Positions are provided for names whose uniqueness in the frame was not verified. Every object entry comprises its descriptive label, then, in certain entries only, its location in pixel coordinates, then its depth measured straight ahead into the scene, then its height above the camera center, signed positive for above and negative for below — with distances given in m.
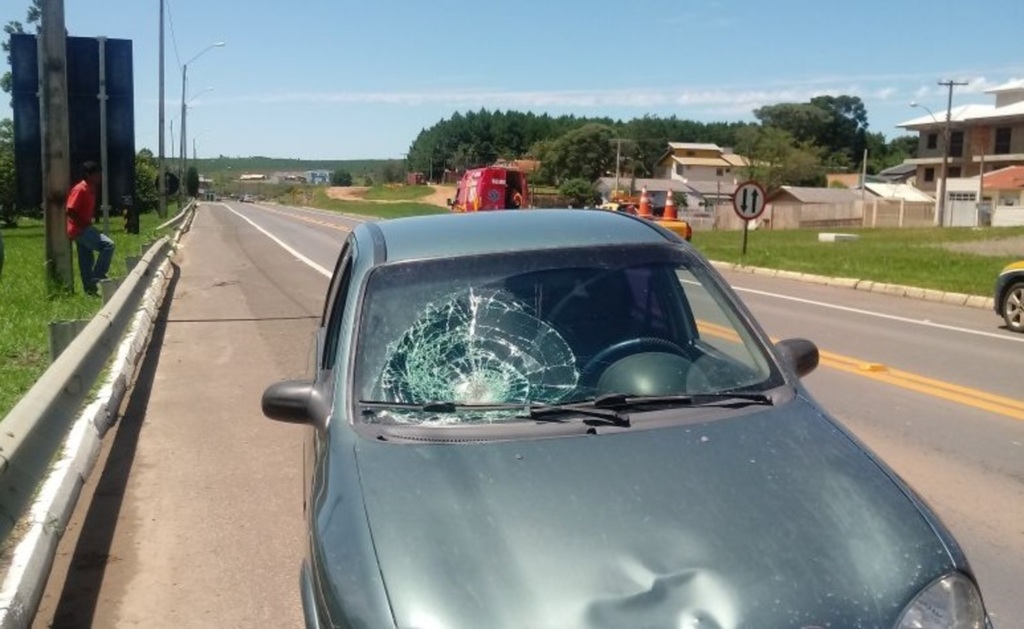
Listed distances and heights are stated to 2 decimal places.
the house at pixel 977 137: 80.25 +4.65
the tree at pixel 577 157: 113.75 +2.80
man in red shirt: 14.95 -0.91
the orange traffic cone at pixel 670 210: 26.97 -0.59
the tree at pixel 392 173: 180.88 +0.63
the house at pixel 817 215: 65.06 -1.40
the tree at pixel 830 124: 142.50 +9.18
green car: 2.54 -0.79
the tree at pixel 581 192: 62.41 -0.56
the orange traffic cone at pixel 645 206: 27.13 -0.52
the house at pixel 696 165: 138.75 +2.96
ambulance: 34.28 -0.27
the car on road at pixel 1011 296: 13.16 -1.19
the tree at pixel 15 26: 44.58 +6.25
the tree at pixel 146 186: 60.59 -0.99
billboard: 15.01 +0.86
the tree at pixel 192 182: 77.09 -0.88
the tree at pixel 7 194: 60.47 -1.69
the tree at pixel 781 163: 109.00 +2.87
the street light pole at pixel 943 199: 63.92 -0.17
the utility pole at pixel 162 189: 35.08 -0.65
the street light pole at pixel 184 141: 61.19 +1.69
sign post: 23.11 -0.25
